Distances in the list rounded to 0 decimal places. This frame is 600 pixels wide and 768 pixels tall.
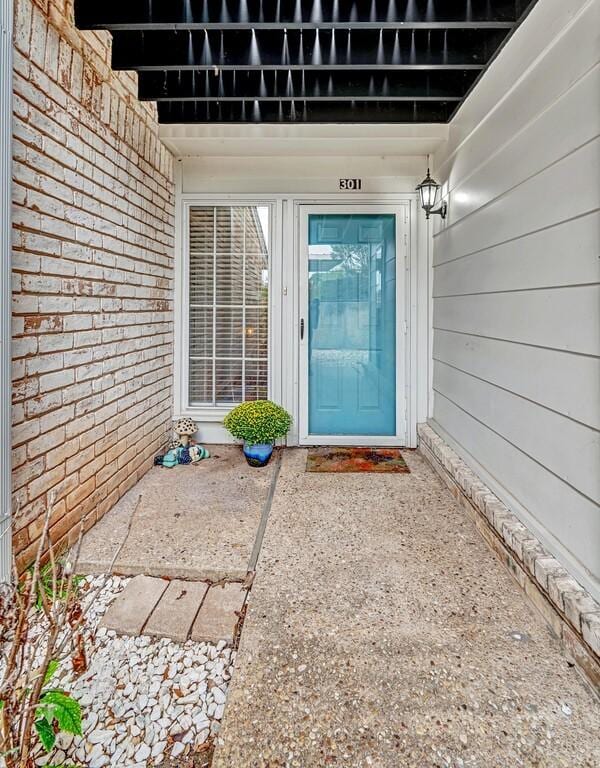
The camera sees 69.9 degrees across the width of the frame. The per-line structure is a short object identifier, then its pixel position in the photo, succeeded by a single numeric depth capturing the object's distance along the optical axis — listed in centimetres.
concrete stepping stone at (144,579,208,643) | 163
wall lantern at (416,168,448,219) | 336
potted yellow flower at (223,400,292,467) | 334
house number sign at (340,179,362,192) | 376
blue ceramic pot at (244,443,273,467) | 337
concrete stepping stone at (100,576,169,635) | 166
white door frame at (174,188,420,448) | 379
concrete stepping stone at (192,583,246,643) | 162
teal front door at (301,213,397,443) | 385
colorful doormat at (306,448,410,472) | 337
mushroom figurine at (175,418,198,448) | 368
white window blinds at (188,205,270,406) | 385
